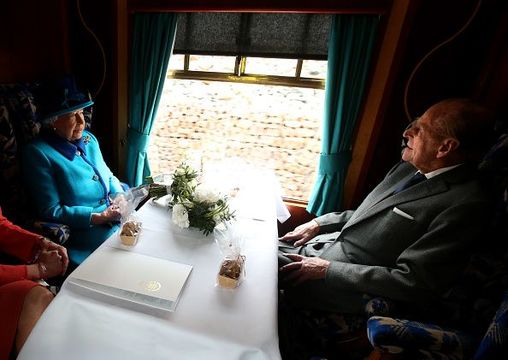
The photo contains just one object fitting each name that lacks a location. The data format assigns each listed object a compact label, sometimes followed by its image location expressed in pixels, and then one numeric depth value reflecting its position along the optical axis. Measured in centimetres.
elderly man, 103
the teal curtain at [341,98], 180
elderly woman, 141
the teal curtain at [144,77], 205
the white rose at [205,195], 117
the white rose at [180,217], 112
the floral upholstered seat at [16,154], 138
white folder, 81
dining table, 67
